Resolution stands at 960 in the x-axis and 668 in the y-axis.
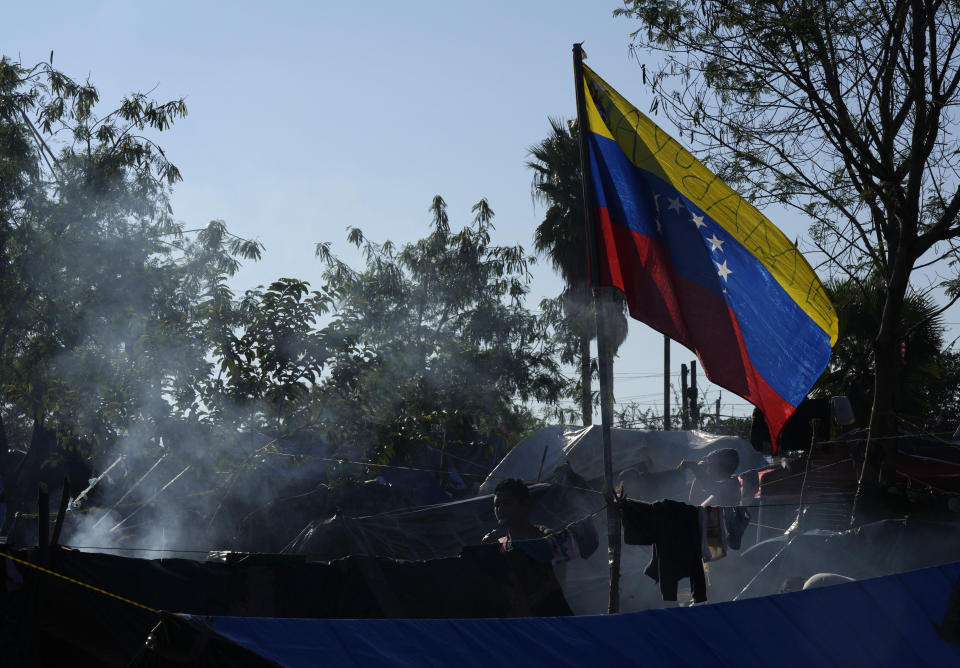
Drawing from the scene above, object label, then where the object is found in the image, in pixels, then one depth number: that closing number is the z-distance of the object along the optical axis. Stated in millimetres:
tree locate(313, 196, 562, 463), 24656
